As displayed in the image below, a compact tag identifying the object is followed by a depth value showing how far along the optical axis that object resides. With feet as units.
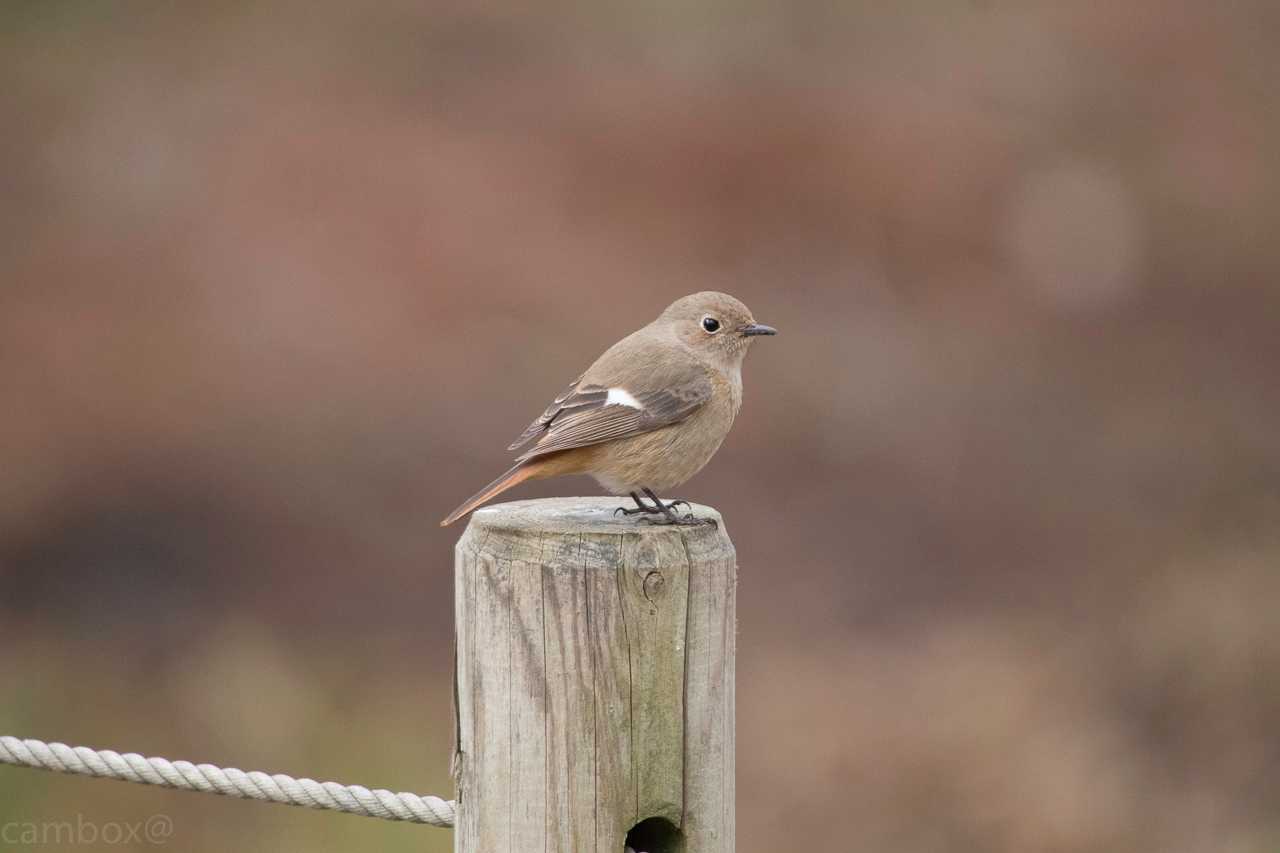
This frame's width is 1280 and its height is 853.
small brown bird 28.91
